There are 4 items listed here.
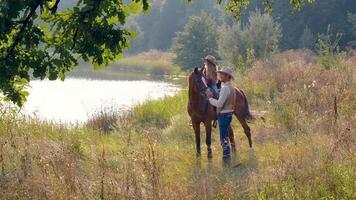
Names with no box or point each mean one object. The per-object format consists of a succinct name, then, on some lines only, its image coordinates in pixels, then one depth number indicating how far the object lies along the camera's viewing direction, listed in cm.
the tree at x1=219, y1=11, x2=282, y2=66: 5622
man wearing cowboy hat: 1518
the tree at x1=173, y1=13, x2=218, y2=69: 7856
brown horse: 1583
